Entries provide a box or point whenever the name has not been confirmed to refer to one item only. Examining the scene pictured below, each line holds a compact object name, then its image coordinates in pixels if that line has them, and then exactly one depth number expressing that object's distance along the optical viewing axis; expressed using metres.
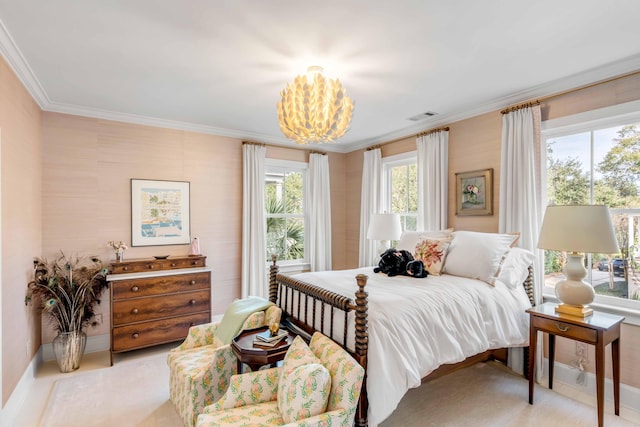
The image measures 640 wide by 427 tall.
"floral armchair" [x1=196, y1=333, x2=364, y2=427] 1.62
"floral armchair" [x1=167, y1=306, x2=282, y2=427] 2.08
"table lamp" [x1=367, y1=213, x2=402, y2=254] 3.92
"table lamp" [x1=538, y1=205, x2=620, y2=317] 2.12
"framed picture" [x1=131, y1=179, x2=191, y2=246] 3.73
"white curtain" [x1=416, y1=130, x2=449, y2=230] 3.71
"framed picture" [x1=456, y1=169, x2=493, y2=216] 3.33
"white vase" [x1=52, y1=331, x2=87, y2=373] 3.02
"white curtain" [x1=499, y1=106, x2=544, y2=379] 2.89
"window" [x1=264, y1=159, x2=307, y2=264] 4.77
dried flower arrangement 3.00
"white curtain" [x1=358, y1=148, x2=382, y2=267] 4.67
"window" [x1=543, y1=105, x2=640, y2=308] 2.49
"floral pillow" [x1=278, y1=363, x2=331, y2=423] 1.62
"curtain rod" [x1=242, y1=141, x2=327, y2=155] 4.38
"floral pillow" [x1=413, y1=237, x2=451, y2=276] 2.94
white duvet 1.81
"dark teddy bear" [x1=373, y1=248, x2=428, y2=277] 2.84
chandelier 2.26
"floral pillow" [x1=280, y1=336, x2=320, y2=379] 1.83
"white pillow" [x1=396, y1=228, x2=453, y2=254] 3.27
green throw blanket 2.41
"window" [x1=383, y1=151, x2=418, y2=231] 4.32
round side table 1.98
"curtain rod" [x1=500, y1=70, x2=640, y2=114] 2.46
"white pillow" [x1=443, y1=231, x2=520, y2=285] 2.70
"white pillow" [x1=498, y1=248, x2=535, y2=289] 2.74
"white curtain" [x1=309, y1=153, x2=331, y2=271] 4.92
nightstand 2.11
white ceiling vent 3.66
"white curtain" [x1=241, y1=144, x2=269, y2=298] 4.29
